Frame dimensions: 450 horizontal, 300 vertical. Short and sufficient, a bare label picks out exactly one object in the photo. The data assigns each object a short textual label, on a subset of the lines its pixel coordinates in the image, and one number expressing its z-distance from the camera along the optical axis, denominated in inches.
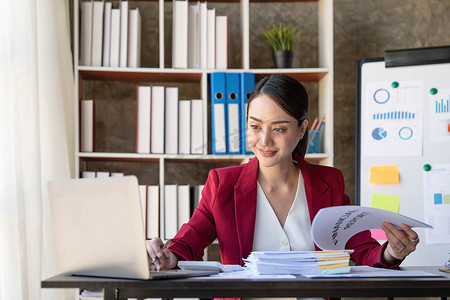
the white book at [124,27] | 115.3
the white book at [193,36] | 117.9
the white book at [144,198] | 115.0
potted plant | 120.1
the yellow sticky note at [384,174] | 109.5
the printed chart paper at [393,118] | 109.1
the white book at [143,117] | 115.1
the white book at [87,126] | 114.6
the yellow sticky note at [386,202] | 108.9
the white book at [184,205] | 115.6
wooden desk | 45.0
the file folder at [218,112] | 114.8
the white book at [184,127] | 116.1
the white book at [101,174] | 115.9
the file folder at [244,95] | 115.1
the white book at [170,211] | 115.0
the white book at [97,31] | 114.6
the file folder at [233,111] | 115.3
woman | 69.7
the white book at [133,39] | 116.1
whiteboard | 106.6
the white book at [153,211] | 114.7
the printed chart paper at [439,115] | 107.1
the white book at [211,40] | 117.0
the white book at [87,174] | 115.1
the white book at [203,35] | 116.7
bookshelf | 115.2
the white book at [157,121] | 115.5
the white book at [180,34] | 116.5
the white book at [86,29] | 114.5
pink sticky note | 107.7
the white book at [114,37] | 115.1
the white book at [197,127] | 116.0
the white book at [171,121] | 115.7
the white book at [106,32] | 115.2
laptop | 45.9
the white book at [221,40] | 117.1
